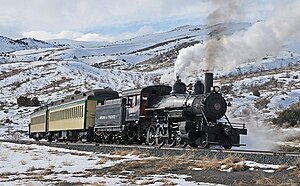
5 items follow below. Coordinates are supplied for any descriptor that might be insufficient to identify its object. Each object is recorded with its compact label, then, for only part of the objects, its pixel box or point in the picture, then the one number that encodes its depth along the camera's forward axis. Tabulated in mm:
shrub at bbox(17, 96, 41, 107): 83062
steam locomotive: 24334
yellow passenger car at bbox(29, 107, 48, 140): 51688
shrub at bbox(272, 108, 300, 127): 45219
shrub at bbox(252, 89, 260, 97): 63066
